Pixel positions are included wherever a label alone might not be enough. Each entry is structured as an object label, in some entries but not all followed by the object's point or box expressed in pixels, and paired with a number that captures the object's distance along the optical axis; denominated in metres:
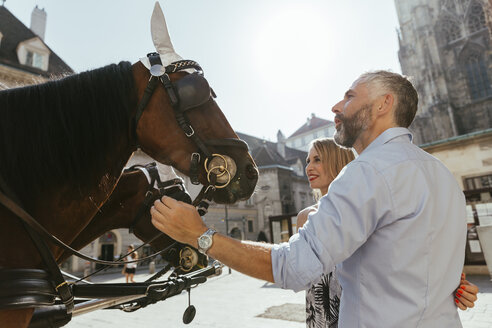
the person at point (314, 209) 2.36
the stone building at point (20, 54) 16.67
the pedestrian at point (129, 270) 13.09
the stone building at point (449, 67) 31.12
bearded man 1.08
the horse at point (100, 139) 1.49
